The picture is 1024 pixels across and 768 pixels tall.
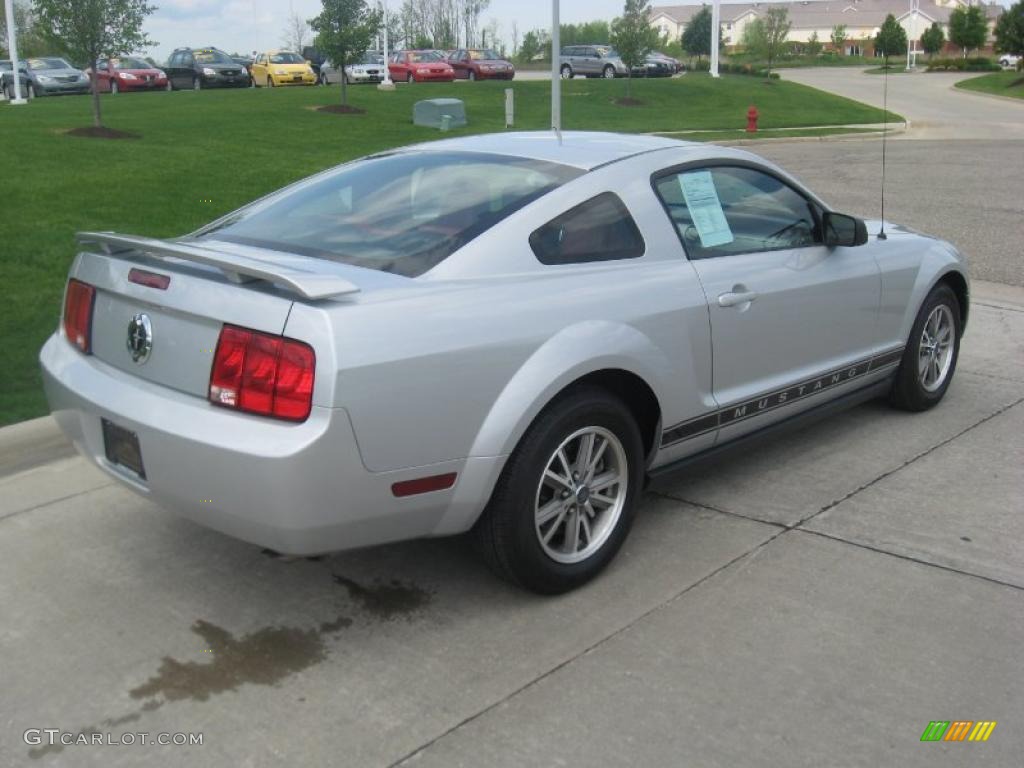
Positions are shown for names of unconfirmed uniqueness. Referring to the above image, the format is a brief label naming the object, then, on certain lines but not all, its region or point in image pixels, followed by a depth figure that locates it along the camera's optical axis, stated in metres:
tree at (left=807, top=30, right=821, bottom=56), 101.25
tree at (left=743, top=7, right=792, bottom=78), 75.81
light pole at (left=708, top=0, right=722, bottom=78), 40.78
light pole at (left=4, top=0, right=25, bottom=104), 26.42
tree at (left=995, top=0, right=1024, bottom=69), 50.88
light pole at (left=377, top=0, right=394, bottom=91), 34.50
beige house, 130.09
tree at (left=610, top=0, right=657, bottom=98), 34.78
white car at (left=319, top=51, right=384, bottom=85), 40.31
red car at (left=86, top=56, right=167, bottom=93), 35.38
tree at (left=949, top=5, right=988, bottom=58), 80.69
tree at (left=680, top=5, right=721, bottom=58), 89.56
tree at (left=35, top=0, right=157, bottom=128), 17.53
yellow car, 38.31
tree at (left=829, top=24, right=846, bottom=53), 110.50
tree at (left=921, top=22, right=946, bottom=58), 90.62
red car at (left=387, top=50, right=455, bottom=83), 40.03
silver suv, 45.75
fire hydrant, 27.67
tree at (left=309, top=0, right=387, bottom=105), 26.09
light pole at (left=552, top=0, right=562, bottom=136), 16.81
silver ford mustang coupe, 3.24
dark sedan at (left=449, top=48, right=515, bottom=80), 42.94
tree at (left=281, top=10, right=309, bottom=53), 72.06
